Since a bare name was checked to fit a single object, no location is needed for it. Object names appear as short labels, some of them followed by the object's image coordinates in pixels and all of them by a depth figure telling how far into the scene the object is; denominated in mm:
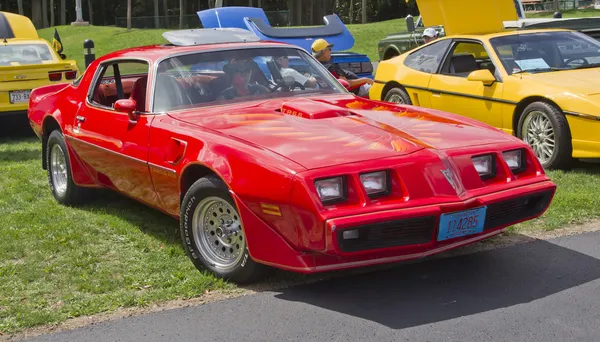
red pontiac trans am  4559
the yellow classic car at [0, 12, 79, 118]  11727
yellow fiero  7961
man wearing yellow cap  10211
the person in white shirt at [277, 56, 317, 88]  6375
